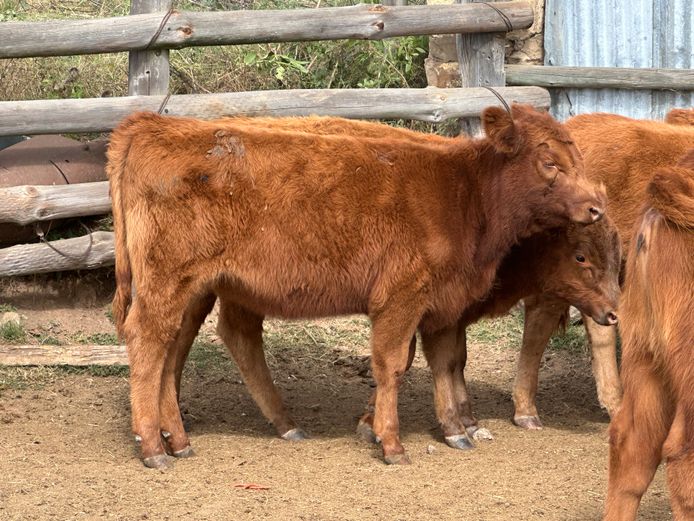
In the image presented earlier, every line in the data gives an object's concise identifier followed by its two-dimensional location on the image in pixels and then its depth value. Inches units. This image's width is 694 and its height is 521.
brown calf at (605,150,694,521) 180.4
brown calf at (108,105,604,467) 258.5
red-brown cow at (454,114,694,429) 297.4
